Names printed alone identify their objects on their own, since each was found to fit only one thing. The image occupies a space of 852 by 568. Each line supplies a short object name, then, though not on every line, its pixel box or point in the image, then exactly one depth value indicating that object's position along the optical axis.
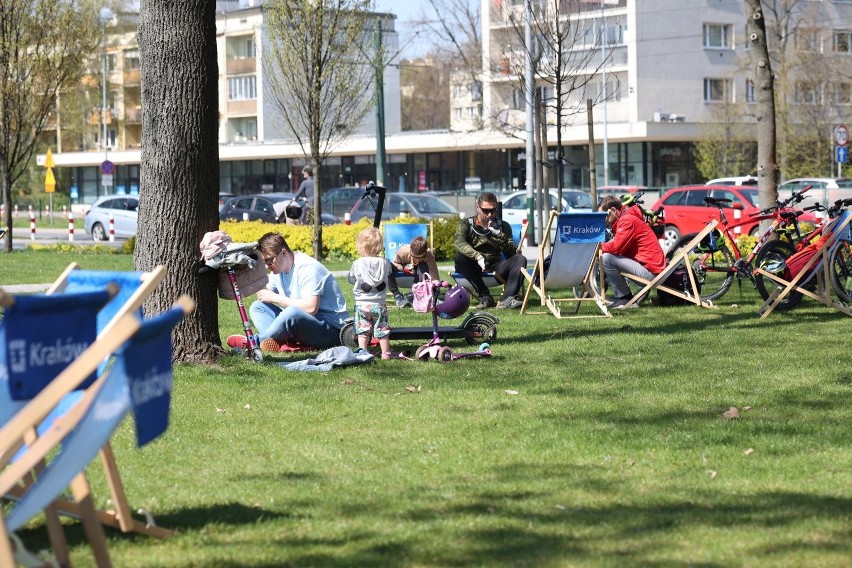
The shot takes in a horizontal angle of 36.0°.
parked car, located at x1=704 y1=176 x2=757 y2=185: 37.52
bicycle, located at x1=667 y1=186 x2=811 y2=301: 13.98
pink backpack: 10.37
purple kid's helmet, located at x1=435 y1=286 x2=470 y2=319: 10.98
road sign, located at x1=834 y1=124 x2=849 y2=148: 37.59
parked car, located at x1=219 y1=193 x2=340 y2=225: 34.81
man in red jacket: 14.24
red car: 29.61
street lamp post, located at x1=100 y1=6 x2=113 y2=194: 72.03
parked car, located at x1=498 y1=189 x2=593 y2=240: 34.97
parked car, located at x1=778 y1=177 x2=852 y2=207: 38.81
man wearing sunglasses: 14.36
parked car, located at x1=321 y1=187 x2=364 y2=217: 37.03
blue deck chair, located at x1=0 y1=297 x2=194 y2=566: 3.93
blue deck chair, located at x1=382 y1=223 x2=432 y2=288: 16.00
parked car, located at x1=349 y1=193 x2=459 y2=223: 30.14
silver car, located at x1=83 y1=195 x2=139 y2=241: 36.81
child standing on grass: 9.99
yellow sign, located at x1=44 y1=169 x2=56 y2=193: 42.75
